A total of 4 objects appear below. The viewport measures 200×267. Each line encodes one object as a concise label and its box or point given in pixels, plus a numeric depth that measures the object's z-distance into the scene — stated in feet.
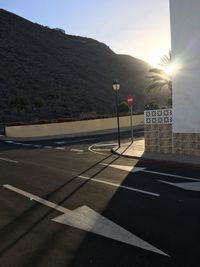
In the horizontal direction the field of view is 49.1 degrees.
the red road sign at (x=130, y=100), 43.04
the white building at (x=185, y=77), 27.93
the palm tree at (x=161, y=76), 69.27
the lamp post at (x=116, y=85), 39.58
